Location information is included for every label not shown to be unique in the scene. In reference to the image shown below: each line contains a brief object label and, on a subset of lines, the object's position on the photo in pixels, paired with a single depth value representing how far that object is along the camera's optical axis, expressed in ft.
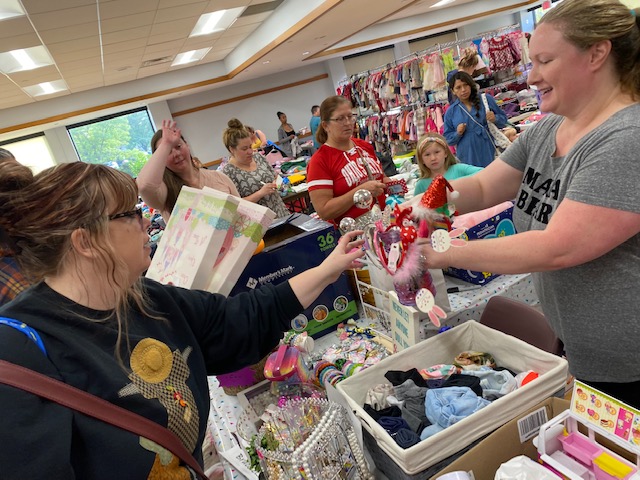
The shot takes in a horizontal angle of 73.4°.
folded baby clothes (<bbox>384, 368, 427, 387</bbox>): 3.92
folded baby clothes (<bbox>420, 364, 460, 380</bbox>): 4.07
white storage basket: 3.06
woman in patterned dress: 11.29
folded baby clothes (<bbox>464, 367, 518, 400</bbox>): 3.65
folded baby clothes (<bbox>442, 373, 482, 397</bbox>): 3.69
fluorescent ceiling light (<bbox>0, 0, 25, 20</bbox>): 13.32
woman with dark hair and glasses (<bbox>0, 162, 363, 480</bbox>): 2.36
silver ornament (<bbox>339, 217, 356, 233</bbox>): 4.28
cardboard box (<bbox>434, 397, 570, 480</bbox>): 3.02
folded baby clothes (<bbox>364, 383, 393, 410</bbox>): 3.75
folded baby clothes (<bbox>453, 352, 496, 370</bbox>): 4.12
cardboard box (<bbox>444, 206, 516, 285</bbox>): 6.41
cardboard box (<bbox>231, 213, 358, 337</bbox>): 5.42
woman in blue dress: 13.48
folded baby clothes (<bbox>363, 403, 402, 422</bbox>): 3.61
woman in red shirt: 7.77
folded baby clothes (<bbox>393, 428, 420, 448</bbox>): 3.16
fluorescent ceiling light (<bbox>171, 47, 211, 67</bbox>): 28.99
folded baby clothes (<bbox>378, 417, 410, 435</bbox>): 3.42
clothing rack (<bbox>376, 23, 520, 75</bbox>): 22.44
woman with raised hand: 6.13
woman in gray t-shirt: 3.01
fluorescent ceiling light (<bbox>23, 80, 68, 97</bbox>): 26.24
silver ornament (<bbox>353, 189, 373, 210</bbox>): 4.15
